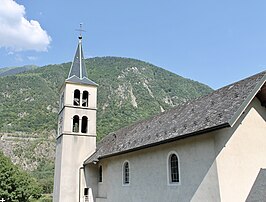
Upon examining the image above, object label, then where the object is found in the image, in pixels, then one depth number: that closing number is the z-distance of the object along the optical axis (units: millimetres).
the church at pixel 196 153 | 12164
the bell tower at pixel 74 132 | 25647
